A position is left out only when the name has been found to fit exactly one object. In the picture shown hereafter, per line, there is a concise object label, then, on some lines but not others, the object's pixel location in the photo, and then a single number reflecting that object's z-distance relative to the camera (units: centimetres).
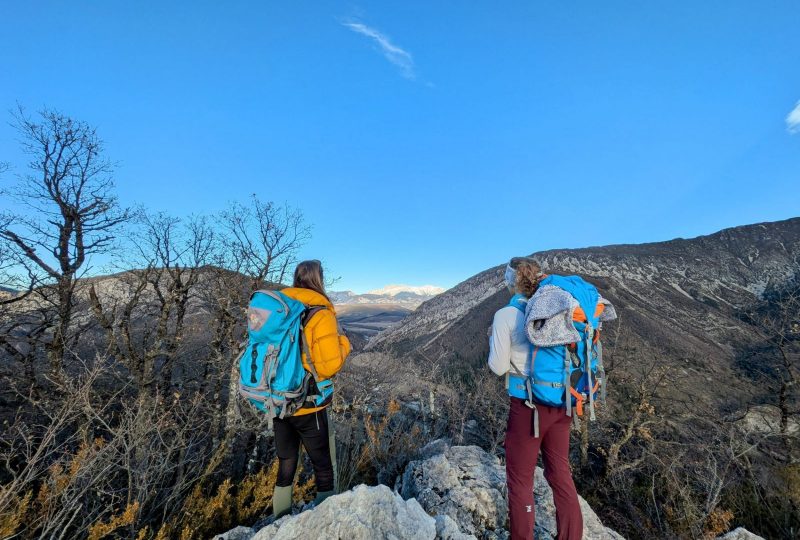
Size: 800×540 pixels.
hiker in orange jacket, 250
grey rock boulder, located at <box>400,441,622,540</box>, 321
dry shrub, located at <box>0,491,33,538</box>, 241
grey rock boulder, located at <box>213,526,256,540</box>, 256
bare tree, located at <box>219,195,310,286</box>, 1398
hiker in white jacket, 247
